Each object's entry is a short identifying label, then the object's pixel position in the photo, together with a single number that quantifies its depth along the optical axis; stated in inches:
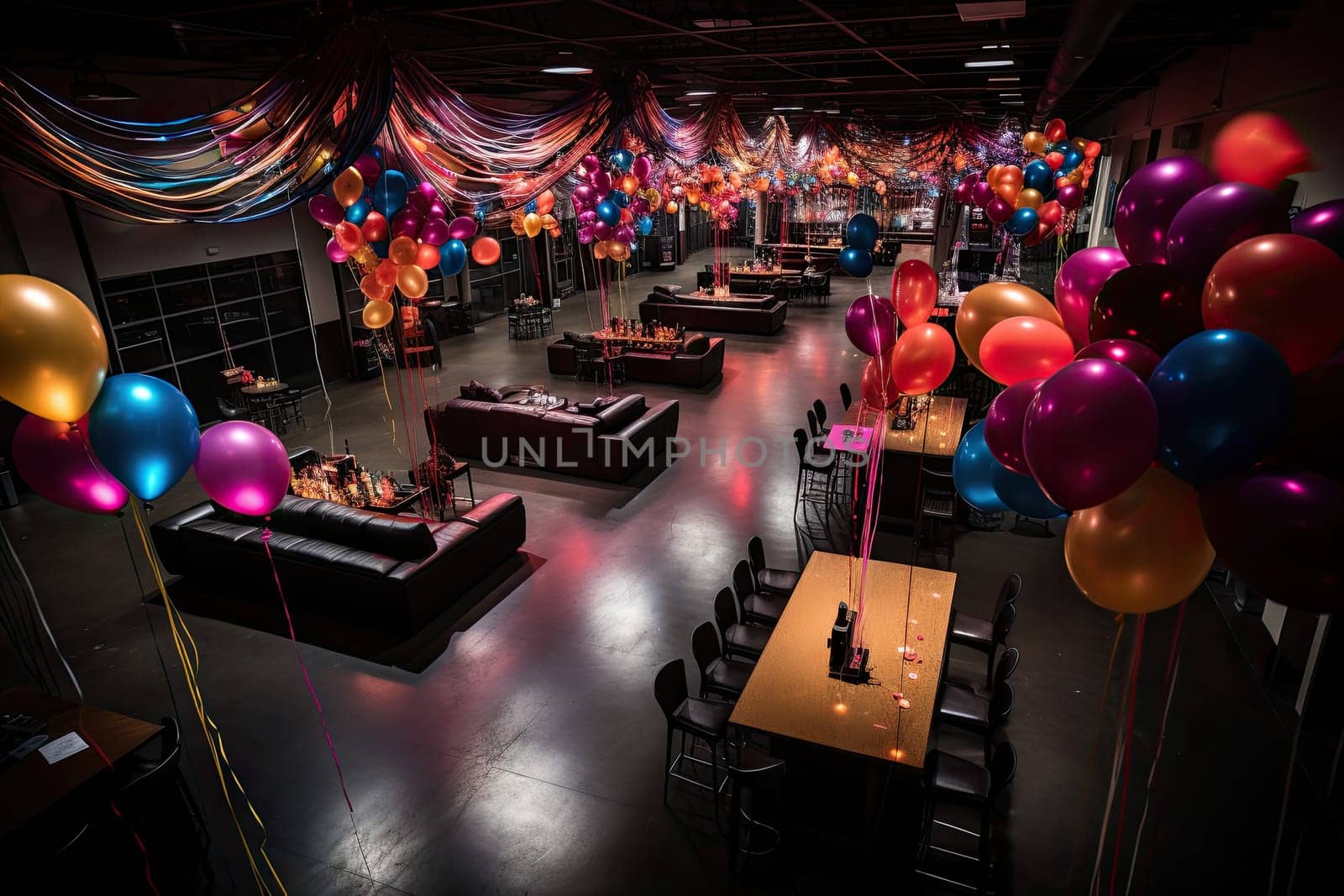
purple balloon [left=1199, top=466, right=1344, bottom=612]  65.4
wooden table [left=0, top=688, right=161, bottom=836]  125.0
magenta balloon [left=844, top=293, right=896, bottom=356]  142.6
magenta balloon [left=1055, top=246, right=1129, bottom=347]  102.7
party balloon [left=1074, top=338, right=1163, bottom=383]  82.0
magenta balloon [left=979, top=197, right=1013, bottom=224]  344.2
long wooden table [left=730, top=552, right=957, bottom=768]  137.0
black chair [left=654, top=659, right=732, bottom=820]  153.9
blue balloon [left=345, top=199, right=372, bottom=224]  229.1
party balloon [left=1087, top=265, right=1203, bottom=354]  84.9
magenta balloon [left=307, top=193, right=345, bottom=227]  221.0
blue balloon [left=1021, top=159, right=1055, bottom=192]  346.0
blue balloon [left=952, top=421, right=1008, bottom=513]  112.4
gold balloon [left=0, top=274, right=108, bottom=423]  91.0
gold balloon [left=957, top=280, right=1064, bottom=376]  111.3
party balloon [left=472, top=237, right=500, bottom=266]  300.7
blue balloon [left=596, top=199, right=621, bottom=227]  358.9
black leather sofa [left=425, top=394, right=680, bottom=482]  317.4
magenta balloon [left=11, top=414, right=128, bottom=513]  108.9
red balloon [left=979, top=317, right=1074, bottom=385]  98.8
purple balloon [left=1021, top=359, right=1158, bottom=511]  71.8
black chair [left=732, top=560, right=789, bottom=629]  194.1
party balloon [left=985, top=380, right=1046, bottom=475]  88.1
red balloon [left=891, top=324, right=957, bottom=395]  135.6
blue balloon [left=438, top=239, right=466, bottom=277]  262.4
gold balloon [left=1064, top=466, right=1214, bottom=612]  81.7
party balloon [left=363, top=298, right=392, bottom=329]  263.3
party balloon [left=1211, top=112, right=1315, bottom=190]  84.7
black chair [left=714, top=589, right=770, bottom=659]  182.1
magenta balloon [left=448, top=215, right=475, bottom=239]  255.1
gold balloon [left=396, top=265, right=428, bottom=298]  239.9
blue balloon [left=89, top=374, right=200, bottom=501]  104.6
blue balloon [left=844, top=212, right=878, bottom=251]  189.8
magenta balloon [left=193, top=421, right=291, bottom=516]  125.3
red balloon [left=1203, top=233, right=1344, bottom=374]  70.1
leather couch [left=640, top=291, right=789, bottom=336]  589.9
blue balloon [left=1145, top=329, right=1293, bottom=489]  69.4
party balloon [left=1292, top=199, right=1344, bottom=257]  78.1
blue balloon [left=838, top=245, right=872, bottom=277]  189.4
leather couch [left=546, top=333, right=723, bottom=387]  454.0
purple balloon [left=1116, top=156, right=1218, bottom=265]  90.7
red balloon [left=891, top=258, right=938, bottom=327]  147.0
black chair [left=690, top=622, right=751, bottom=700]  169.0
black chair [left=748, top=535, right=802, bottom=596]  208.2
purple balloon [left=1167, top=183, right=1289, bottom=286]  78.4
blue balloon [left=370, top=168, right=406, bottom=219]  225.8
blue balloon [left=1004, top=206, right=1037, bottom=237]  339.3
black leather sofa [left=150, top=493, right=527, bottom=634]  213.3
